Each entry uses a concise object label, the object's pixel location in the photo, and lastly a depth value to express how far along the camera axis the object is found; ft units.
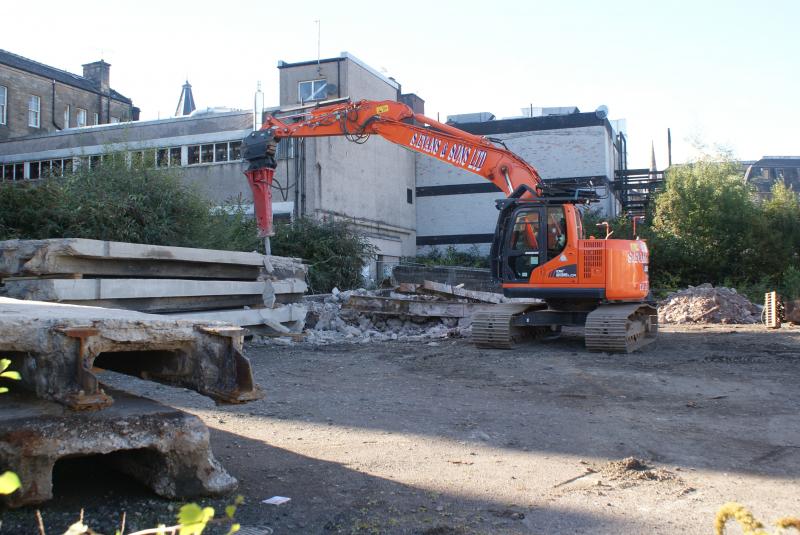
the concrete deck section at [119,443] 10.73
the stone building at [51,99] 108.99
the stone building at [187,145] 80.79
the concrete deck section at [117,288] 27.07
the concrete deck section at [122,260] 27.58
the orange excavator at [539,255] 39.52
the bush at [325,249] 67.51
